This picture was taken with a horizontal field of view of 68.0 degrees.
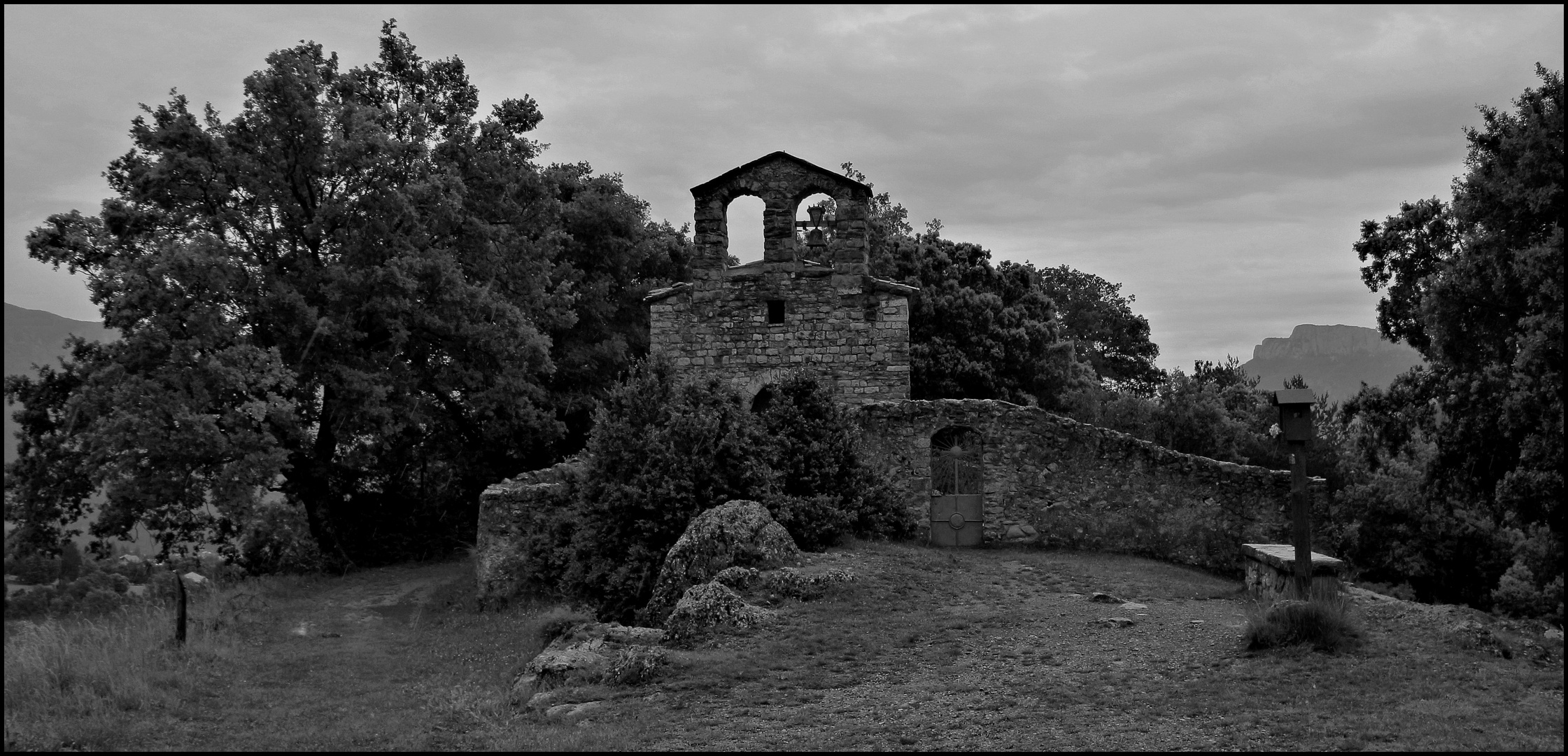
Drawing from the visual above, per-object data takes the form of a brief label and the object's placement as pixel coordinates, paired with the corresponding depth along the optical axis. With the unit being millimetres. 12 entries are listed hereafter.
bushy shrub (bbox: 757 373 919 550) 14500
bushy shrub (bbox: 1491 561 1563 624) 17908
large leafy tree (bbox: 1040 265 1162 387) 45344
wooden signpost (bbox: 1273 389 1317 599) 10547
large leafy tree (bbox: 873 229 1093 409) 28266
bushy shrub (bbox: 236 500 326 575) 21344
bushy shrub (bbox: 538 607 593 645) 12156
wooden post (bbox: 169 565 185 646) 11656
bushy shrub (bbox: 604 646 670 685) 9344
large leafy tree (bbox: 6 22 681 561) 17859
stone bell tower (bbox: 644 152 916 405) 19875
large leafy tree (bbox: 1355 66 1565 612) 12336
